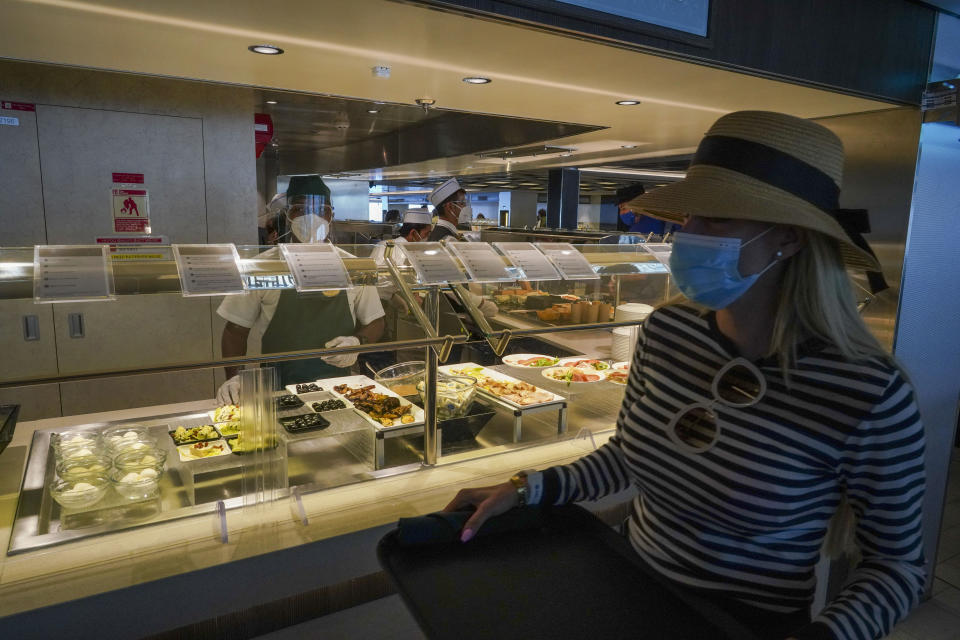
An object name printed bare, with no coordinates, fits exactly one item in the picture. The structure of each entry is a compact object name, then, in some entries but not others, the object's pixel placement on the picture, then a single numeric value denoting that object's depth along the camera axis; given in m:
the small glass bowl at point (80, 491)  1.53
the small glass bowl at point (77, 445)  1.73
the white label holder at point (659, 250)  2.58
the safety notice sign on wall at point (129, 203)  3.71
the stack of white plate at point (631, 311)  2.59
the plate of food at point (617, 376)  2.56
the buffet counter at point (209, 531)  1.38
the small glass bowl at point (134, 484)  1.60
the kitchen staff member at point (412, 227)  2.07
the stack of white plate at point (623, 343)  2.81
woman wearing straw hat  0.99
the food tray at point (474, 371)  2.50
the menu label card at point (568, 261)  2.21
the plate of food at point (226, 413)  2.07
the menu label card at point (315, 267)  1.72
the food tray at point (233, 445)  1.83
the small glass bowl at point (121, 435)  1.81
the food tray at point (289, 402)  2.03
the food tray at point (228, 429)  1.95
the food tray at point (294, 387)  2.18
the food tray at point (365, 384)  2.01
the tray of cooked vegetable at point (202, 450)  1.78
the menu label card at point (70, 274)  1.44
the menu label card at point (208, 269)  1.58
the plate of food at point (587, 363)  2.74
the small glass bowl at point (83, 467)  1.60
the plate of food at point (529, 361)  2.73
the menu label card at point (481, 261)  2.02
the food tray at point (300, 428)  1.85
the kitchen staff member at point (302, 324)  1.97
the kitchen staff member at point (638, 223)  6.39
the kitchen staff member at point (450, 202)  6.40
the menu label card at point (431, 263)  1.93
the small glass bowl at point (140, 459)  1.65
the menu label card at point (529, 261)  2.12
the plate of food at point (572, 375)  2.52
